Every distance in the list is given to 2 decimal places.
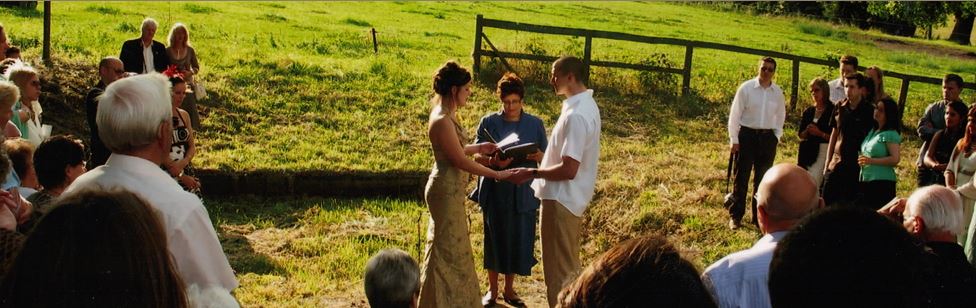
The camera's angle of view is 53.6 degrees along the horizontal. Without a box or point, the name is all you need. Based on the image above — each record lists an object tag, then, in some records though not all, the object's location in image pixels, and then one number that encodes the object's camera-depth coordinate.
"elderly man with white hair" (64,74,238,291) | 3.21
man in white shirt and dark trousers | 9.38
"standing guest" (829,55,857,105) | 9.57
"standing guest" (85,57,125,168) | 7.10
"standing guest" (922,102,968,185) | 7.74
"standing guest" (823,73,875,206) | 8.27
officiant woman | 7.18
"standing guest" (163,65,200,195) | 7.10
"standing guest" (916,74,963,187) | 8.33
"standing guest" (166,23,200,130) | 10.85
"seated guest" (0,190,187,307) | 2.24
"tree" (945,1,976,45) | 36.58
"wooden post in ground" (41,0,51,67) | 13.10
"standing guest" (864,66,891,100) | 9.06
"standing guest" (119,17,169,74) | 10.57
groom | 6.04
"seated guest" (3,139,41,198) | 5.28
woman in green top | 7.88
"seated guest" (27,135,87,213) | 5.04
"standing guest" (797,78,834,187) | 8.98
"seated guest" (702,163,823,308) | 3.58
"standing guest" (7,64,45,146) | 7.39
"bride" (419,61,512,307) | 6.12
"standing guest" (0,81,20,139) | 5.96
